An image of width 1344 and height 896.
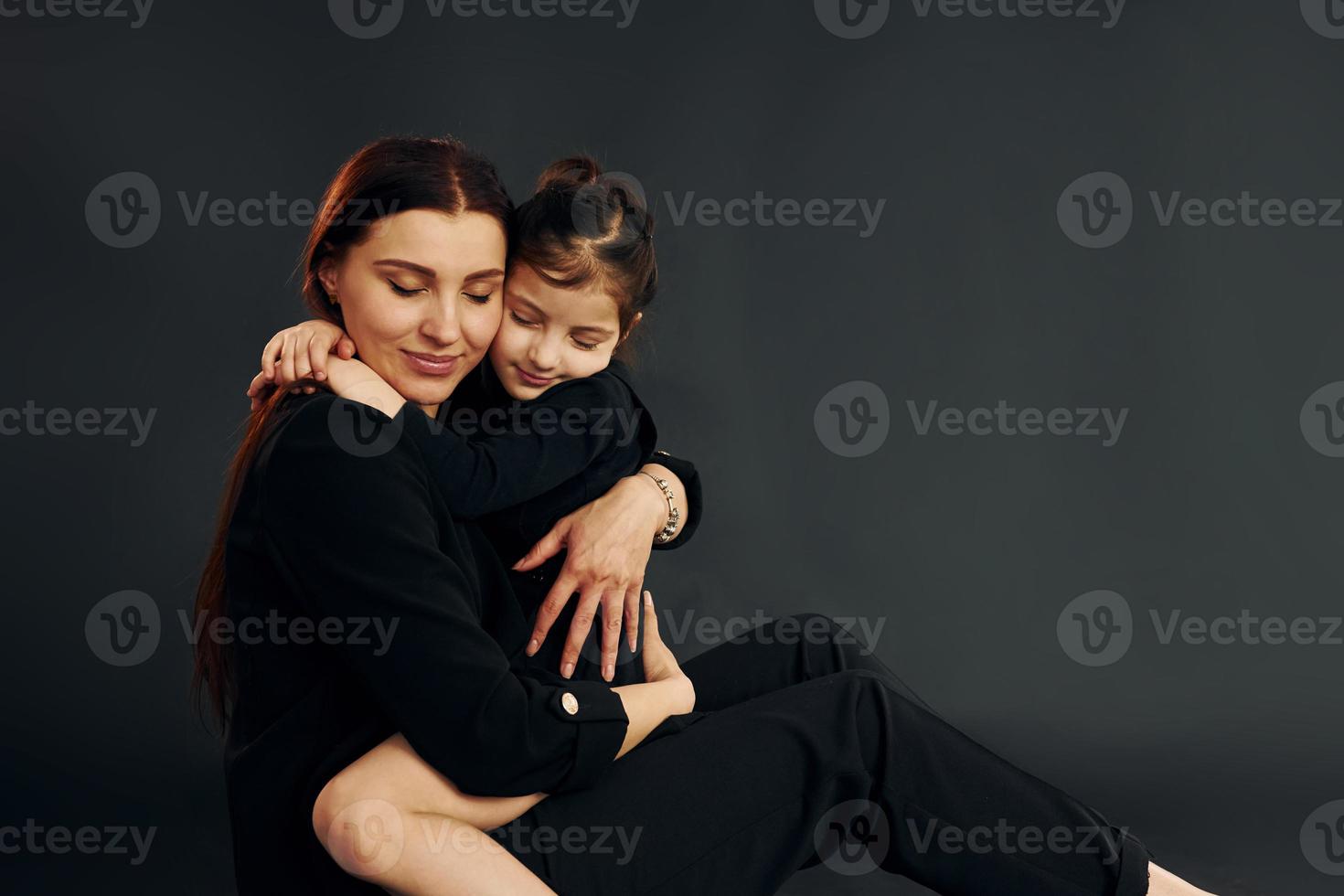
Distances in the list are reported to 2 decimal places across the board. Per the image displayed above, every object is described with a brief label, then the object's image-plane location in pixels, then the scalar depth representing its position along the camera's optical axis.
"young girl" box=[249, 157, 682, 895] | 2.58
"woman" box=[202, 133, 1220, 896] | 2.56
